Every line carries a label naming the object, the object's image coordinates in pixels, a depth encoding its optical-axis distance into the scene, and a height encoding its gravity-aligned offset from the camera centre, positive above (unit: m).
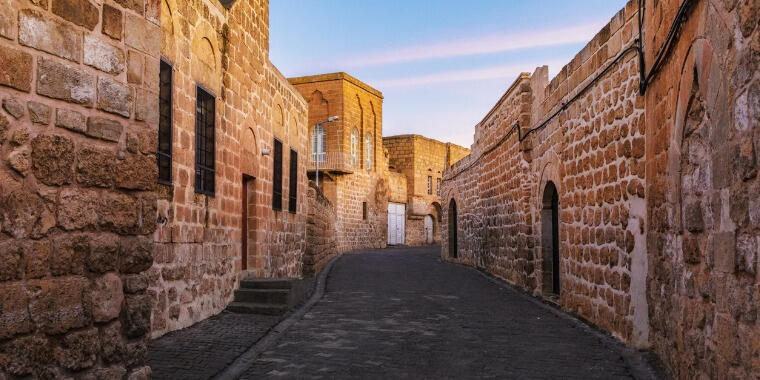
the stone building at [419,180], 39.31 +3.67
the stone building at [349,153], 30.23 +4.25
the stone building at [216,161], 7.04 +1.07
